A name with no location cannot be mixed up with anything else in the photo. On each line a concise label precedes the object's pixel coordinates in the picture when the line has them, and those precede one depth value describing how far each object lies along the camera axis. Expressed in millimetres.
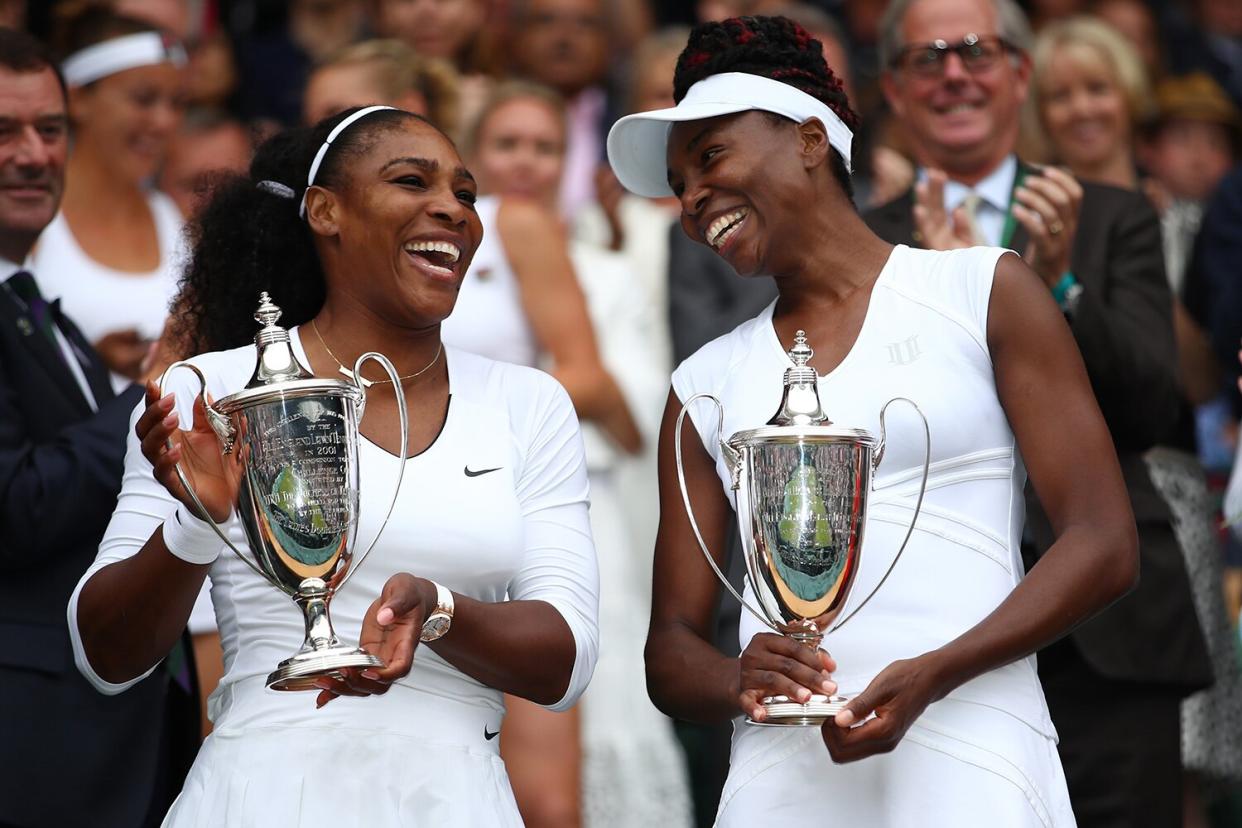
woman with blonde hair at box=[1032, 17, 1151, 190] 12266
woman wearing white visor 6242
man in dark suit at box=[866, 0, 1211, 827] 8570
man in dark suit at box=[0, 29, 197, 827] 7730
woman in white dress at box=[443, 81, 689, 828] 10344
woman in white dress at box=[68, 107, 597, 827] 6344
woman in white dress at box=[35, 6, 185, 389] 10102
